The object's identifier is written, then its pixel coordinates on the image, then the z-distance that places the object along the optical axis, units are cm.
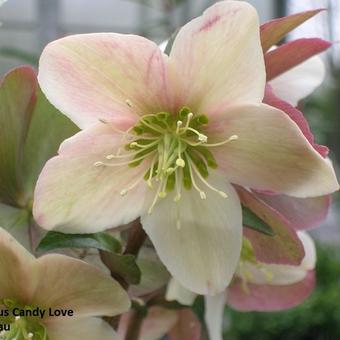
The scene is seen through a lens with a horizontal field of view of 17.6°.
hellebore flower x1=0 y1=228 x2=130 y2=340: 27
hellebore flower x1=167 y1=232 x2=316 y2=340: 33
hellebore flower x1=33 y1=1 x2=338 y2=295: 26
